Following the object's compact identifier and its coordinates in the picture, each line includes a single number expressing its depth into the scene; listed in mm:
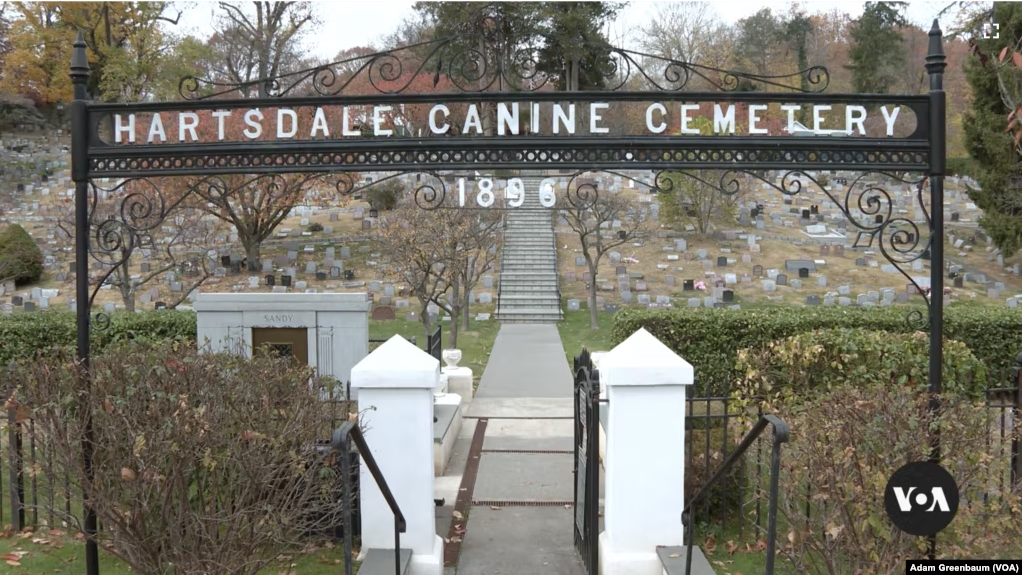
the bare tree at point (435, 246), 17562
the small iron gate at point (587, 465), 4980
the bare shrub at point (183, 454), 4340
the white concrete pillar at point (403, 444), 5176
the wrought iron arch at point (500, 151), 4859
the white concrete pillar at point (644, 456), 5137
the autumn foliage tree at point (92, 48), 34406
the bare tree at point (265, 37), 30047
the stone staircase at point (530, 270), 23295
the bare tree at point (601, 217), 21453
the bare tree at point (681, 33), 41906
